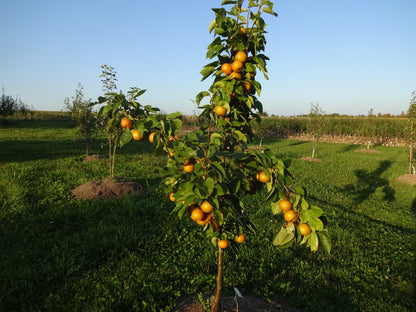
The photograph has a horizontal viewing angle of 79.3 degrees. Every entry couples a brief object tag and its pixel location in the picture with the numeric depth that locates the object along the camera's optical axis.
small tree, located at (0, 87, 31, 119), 28.37
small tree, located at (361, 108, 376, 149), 21.69
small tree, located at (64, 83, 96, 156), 11.53
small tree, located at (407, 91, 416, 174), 10.47
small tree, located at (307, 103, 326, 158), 16.48
